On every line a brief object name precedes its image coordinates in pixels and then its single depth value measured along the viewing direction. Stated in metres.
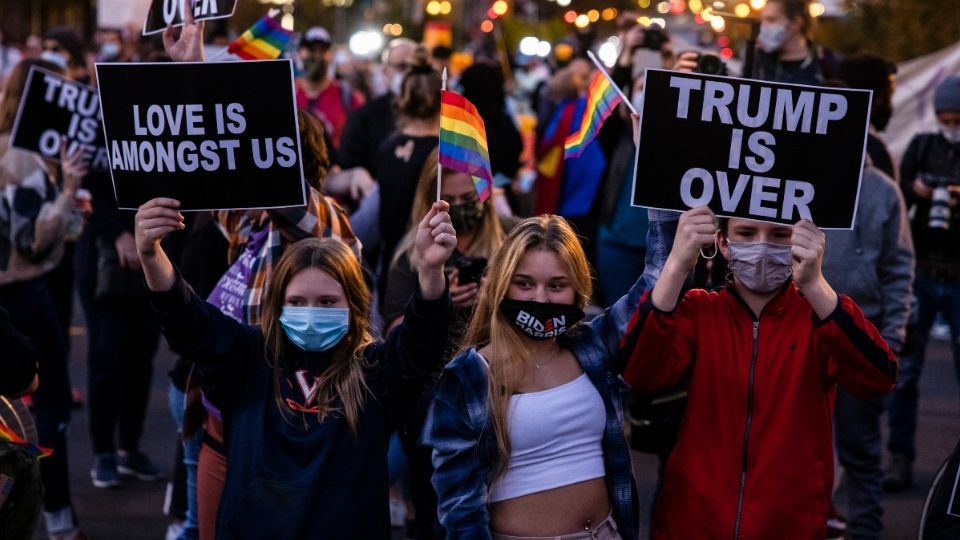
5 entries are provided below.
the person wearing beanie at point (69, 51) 10.01
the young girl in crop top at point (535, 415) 4.28
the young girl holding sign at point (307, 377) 4.38
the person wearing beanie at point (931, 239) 8.07
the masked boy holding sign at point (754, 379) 4.28
